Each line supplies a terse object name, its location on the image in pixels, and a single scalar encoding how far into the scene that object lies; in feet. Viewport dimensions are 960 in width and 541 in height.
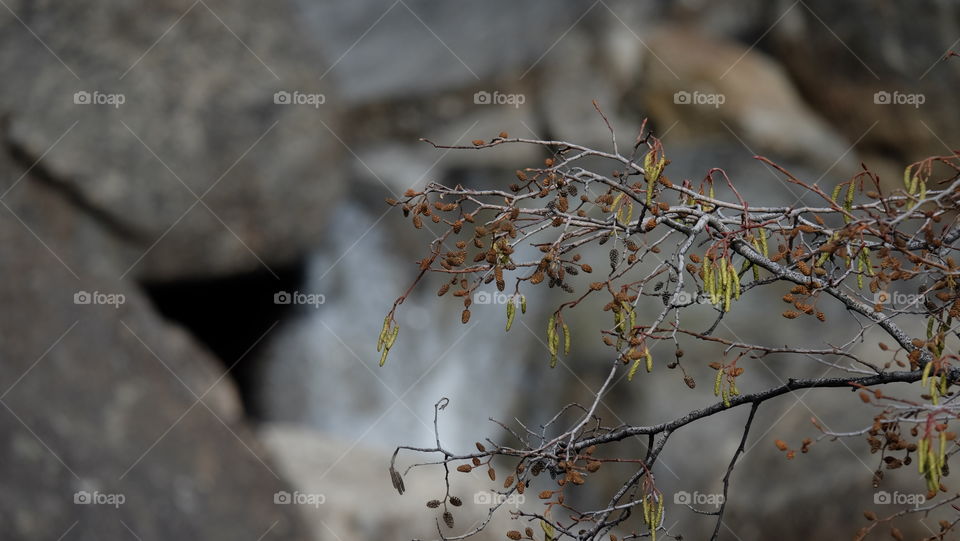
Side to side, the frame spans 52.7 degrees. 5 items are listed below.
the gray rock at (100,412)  21.44
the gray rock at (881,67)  34.53
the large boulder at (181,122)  28.30
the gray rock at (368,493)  24.85
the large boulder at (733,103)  37.96
